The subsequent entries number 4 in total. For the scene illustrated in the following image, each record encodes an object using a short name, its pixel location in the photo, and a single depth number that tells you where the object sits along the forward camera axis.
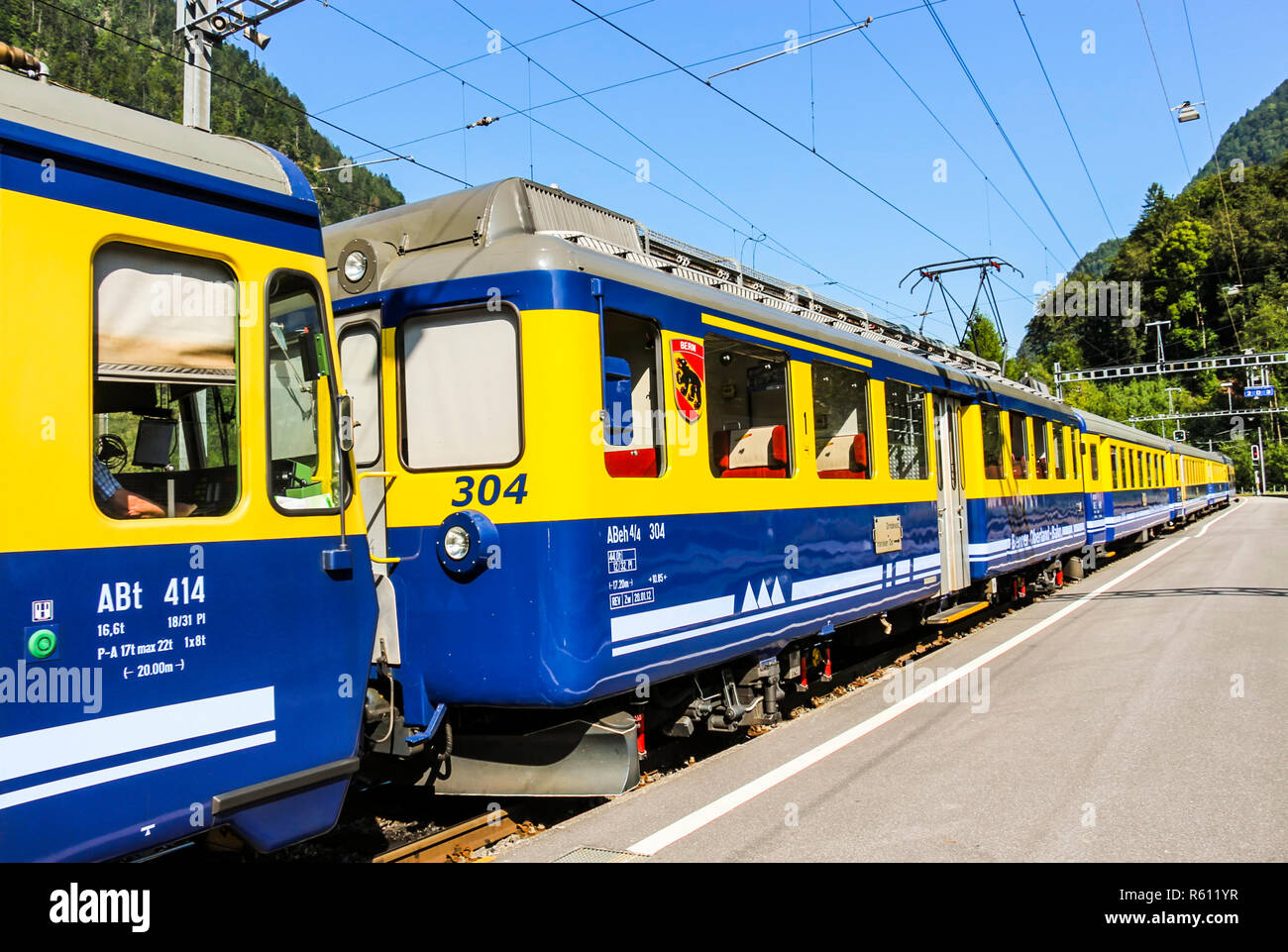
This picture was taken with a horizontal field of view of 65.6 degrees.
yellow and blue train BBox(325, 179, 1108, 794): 5.12
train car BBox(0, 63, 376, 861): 3.20
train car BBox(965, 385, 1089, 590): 12.02
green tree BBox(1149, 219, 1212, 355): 83.50
